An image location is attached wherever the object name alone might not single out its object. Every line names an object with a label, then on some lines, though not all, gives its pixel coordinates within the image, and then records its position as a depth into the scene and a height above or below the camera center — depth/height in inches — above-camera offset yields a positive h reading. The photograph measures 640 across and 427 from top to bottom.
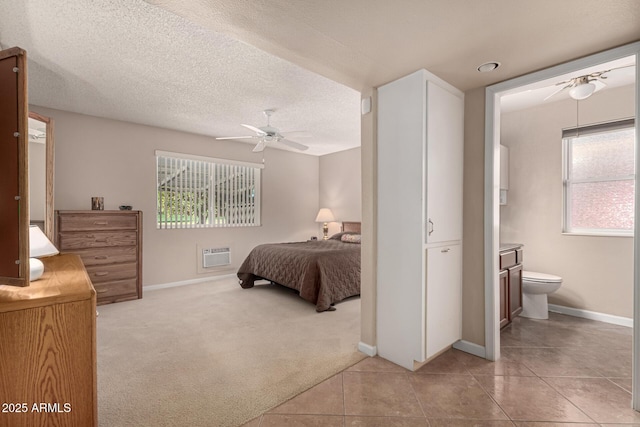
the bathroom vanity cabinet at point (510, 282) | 111.6 -27.1
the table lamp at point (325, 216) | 253.8 -3.6
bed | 145.1 -30.5
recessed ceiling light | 80.0 +39.5
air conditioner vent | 203.0 -31.4
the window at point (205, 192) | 189.2 +13.4
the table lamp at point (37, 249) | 55.0 -8.2
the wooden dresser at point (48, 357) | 41.5 -21.1
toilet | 123.5 -33.4
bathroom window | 123.6 +14.5
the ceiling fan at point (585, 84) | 102.2 +45.9
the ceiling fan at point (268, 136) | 150.9 +38.9
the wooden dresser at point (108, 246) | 144.1 -17.5
